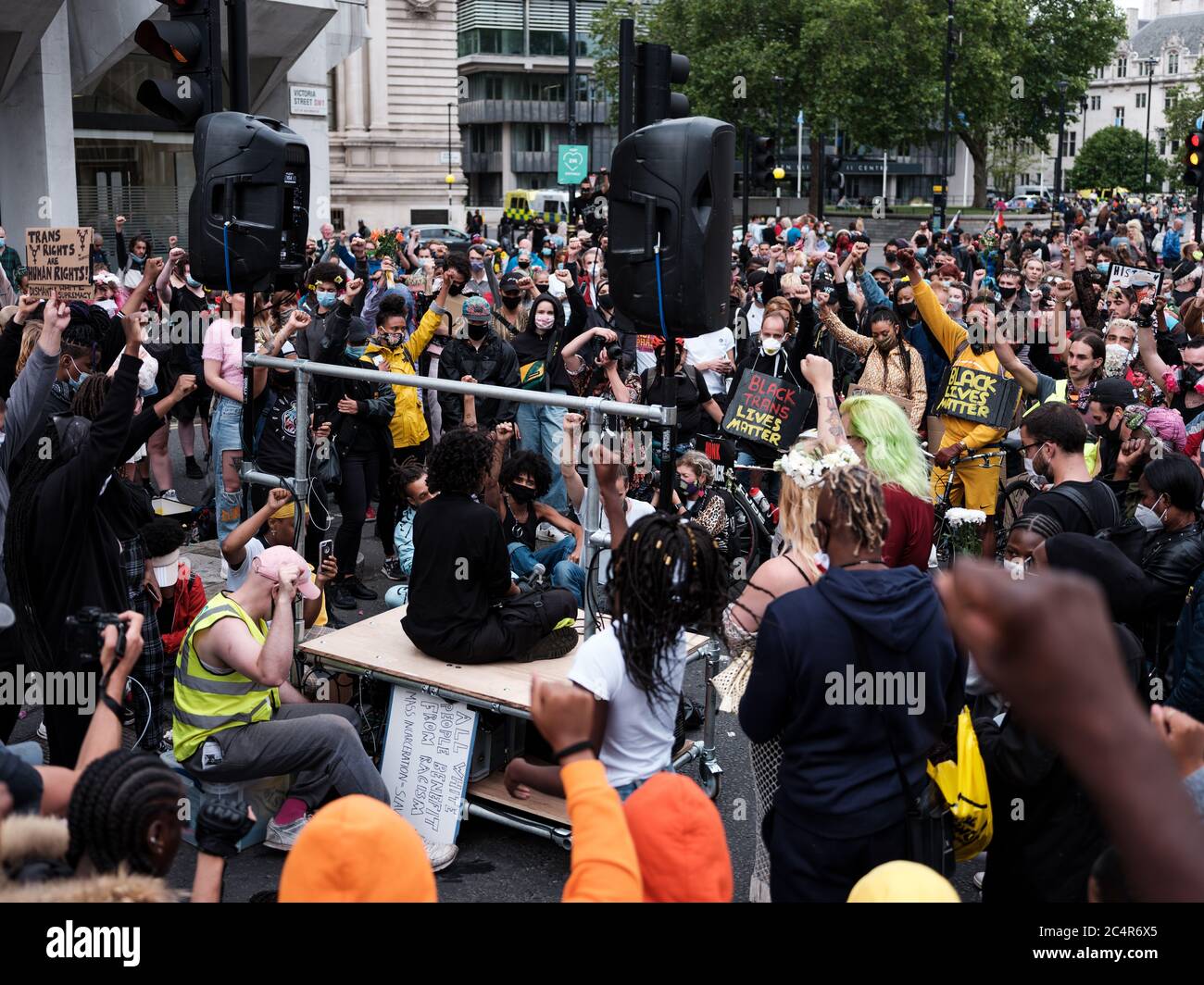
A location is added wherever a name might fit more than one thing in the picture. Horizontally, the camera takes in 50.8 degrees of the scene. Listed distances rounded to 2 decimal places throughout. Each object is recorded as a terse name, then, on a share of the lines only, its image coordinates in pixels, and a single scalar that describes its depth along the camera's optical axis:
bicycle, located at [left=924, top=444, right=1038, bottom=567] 8.12
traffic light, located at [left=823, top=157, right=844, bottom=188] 30.98
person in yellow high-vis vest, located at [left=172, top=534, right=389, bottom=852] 5.02
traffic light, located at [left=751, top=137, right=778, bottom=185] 20.16
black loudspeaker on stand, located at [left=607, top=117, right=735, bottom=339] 5.20
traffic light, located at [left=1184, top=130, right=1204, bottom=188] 17.44
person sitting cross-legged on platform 5.60
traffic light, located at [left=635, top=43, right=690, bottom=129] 6.07
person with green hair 5.24
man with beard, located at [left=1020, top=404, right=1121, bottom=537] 5.53
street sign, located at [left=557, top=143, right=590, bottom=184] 32.31
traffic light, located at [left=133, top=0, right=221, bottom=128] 6.81
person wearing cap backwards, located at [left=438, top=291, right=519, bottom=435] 10.03
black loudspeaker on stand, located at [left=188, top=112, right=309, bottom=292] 6.73
